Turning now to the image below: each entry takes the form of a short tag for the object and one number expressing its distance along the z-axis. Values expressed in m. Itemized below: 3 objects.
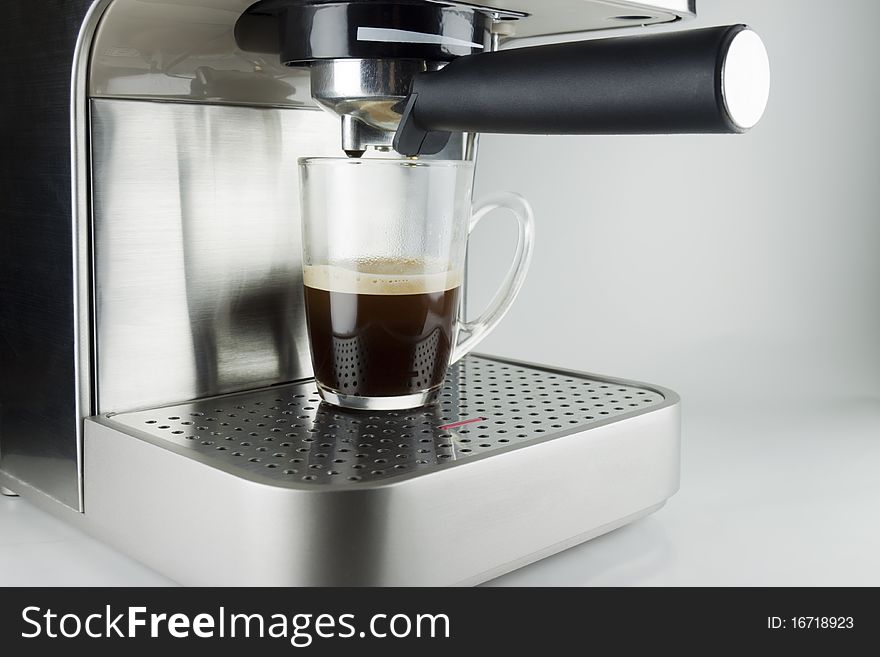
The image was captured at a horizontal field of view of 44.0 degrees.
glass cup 0.47
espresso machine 0.38
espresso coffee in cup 0.48
